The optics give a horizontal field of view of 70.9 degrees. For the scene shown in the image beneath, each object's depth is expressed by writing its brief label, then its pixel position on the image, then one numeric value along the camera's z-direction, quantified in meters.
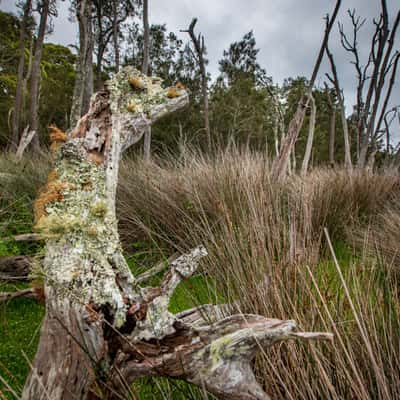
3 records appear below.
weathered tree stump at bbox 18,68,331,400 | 0.82
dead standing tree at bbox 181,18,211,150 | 9.14
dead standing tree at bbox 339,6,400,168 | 6.77
